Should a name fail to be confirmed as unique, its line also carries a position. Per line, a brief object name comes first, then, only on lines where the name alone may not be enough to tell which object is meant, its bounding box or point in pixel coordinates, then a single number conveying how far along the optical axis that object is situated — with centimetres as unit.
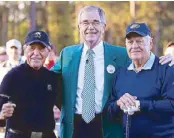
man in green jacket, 494
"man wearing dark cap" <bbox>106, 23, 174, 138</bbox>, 435
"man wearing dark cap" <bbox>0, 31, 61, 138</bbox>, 457
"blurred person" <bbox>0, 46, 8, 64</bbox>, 1139
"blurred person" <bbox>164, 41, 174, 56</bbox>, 912
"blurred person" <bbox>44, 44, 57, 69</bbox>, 905
